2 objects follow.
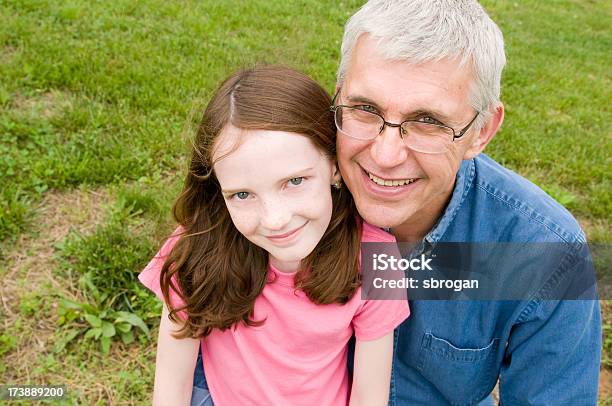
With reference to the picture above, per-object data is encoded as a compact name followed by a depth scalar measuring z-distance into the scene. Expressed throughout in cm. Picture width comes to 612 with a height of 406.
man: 86
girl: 90
